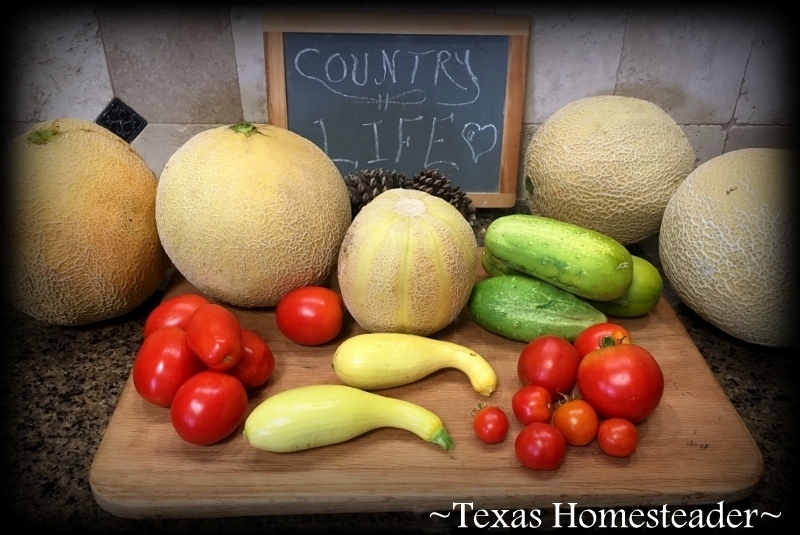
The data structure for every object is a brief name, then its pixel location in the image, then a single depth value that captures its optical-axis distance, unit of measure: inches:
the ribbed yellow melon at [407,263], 40.0
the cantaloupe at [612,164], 50.7
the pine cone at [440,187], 56.2
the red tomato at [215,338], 36.5
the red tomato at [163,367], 37.8
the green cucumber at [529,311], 43.8
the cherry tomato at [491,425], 36.5
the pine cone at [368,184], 54.5
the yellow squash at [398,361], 39.3
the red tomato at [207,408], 35.1
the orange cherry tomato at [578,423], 36.1
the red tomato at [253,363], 38.9
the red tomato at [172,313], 42.3
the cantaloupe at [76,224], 42.6
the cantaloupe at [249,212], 41.8
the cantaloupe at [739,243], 41.7
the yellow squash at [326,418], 35.1
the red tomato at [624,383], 36.3
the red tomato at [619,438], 35.4
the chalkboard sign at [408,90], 57.7
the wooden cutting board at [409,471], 34.2
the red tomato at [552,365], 38.7
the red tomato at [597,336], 39.9
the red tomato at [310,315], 42.8
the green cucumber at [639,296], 45.8
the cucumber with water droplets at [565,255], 43.5
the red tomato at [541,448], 34.4
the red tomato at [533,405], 37.1
